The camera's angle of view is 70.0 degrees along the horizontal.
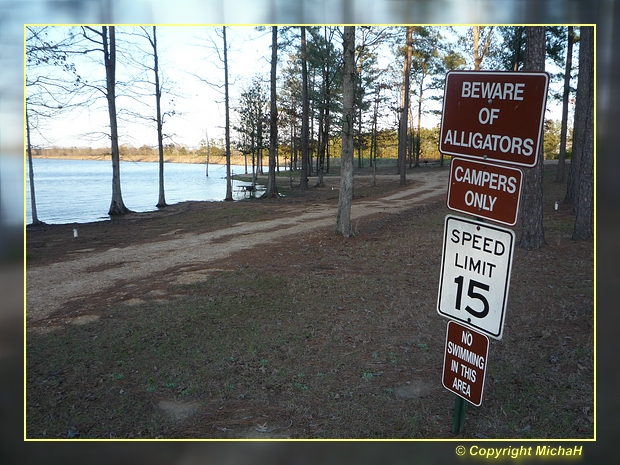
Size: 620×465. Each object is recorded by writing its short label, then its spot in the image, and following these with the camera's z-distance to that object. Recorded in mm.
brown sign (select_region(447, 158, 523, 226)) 2379
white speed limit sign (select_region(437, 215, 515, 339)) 2430
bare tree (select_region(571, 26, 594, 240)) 8258
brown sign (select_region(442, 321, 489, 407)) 2639
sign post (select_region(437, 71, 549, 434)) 2359
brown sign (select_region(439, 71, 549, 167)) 2311
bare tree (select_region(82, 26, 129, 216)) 11594
